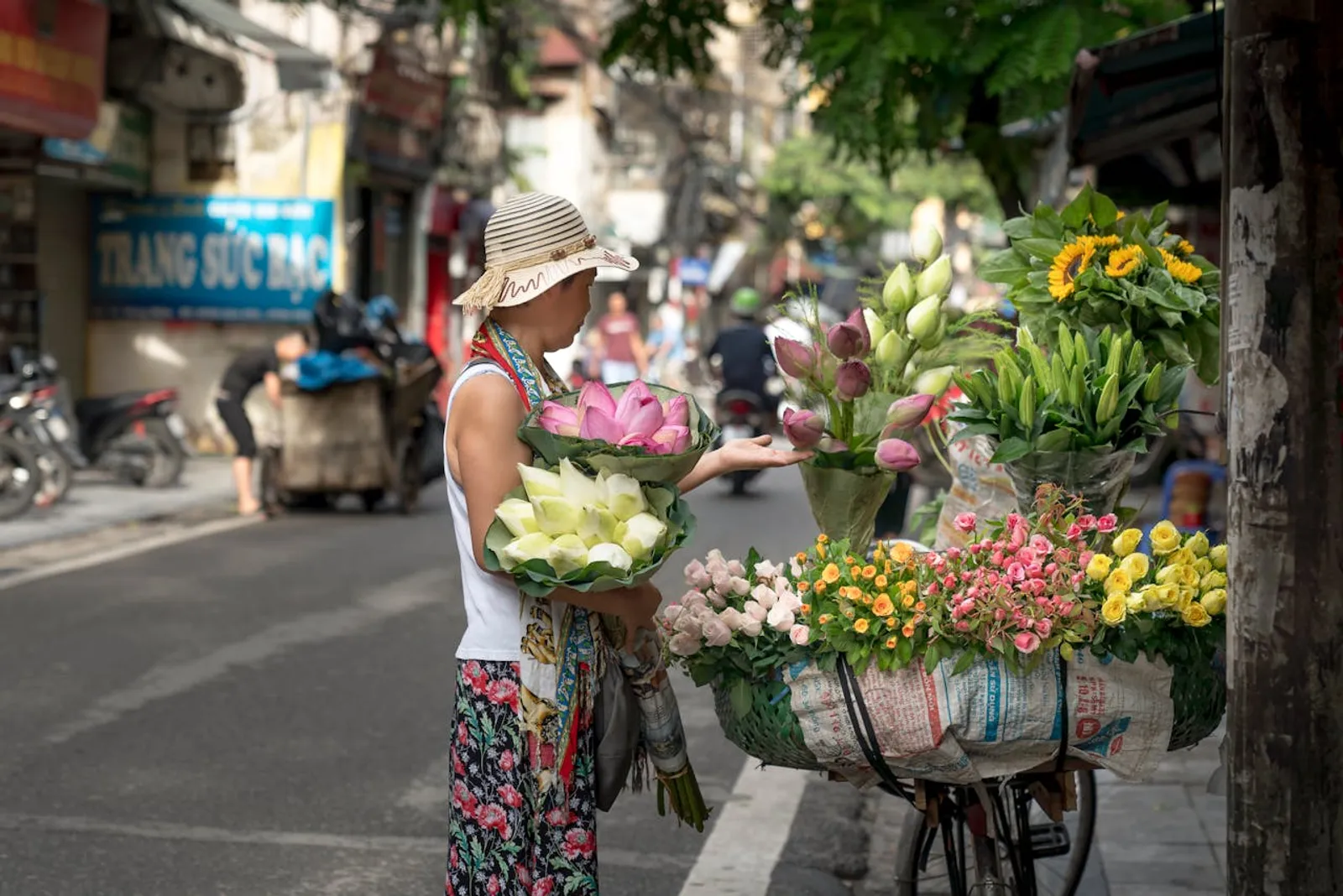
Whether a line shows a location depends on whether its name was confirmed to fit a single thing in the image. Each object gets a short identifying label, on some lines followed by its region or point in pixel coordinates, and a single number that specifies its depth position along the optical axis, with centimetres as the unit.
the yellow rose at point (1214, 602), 355
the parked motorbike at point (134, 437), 1647
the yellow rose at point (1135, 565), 352
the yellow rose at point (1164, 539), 362
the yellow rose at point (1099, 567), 351
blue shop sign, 2142
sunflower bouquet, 403
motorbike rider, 1830
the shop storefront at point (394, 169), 2402
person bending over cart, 1496
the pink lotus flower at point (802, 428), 372
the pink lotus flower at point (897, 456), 369
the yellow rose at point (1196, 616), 353
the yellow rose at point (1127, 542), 361
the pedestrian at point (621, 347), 2338
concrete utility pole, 327
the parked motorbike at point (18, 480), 1370
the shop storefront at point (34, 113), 1554
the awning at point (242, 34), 1775
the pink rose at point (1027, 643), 337
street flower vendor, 341
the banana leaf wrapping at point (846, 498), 389
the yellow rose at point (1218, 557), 367
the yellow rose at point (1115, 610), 342
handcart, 1472
